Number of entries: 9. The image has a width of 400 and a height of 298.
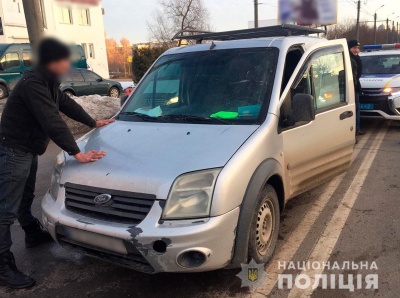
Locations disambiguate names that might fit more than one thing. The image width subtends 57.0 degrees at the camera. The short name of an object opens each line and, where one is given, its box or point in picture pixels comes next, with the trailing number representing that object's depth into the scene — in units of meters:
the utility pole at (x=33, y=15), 5.88
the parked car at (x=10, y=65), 16.52
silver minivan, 2.38
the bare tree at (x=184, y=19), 24.78
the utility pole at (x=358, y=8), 40.45
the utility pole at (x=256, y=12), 19.30
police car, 7.62
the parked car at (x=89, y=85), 14.27
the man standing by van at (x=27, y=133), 2.78
